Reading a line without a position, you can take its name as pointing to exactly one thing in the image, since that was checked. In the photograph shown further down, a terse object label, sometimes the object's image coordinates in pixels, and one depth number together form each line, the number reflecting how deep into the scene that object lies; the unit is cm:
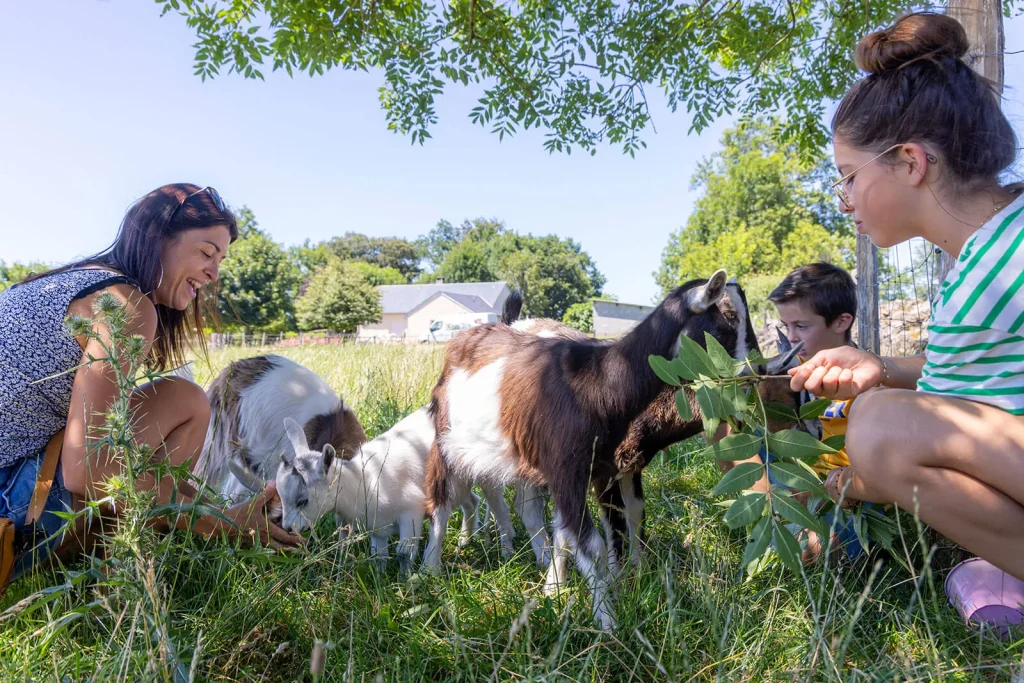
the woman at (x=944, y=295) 158
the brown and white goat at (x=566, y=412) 233
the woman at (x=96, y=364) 193
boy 315
